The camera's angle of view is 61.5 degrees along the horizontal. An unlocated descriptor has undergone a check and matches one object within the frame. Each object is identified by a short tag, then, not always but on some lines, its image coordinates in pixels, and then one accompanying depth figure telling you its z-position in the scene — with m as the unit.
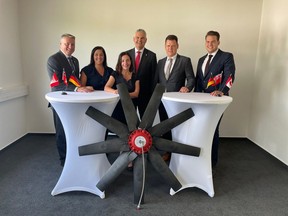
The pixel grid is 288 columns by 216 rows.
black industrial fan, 2.12
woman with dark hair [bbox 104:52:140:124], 2.63
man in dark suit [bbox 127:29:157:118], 2.93
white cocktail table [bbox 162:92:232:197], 2.14
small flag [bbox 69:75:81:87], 2.51
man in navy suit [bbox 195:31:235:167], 2.70
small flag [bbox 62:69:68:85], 2.55
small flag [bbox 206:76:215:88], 2.70
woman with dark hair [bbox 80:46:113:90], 2.73
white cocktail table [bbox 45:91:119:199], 2.07
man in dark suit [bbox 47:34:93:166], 2.53
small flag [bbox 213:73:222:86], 2.71
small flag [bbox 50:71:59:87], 2.47
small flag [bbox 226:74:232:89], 2.58
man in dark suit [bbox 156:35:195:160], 2.85
